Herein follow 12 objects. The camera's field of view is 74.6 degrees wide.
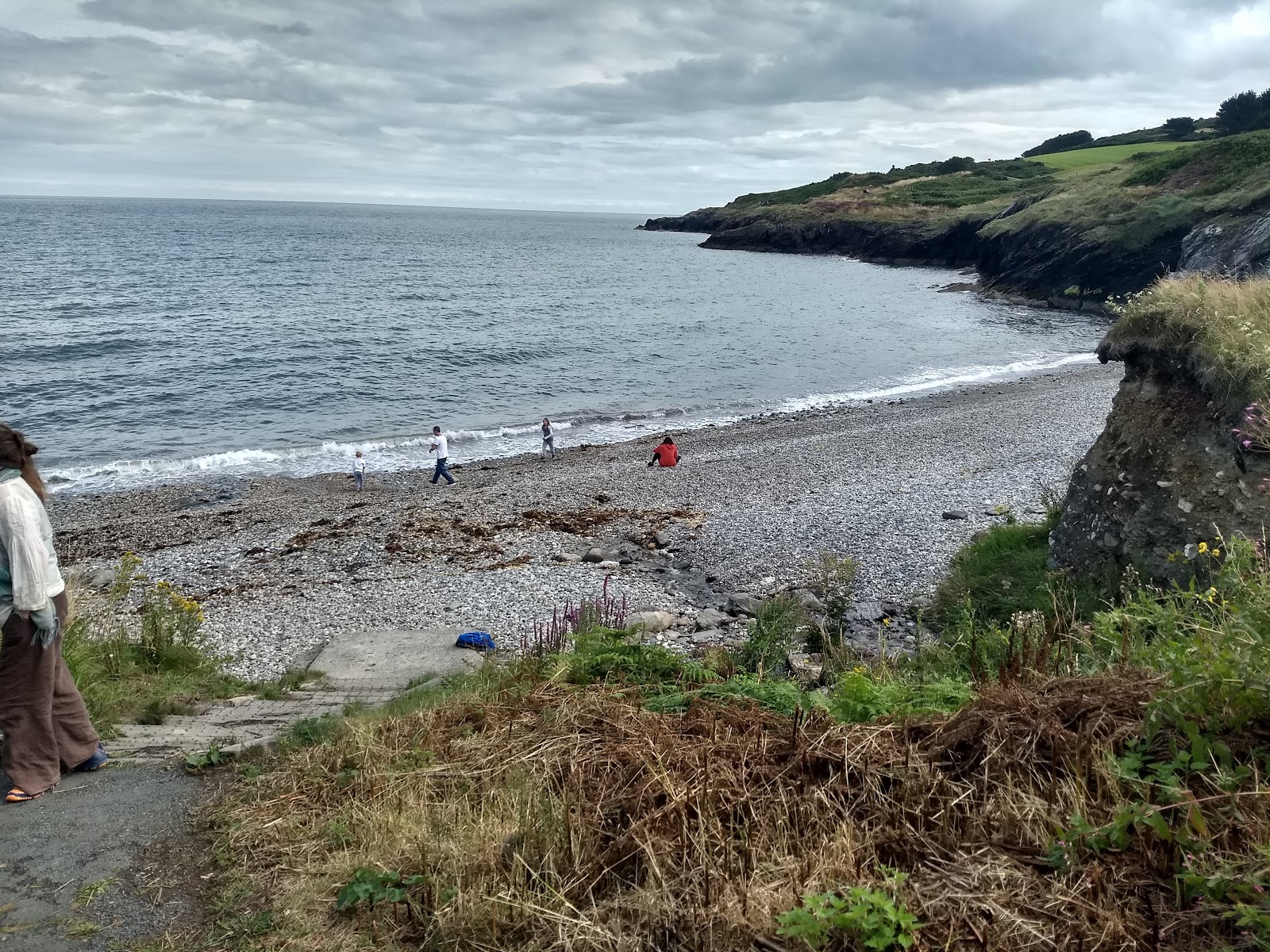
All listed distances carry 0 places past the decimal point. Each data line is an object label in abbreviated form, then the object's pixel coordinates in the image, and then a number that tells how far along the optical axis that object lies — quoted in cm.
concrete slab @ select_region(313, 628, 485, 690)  896
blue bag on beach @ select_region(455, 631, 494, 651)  998
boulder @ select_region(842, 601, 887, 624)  1070
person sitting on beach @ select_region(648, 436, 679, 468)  2270
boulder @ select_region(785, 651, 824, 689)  691
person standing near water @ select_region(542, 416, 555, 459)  2503
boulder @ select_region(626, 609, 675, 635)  1065
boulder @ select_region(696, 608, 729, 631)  1101
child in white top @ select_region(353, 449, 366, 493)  2220
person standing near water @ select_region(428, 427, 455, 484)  2228
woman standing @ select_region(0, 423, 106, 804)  477
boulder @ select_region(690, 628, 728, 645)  997
